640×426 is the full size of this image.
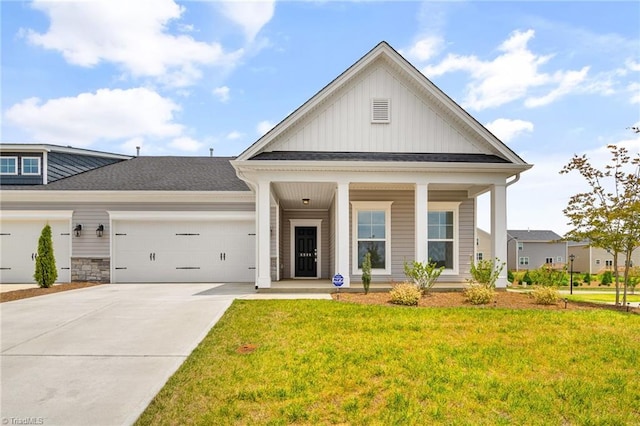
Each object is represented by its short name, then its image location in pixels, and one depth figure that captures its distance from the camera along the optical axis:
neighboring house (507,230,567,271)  46.44
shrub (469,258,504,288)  10.57
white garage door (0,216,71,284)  14.35
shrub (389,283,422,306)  8.95
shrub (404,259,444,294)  10.31
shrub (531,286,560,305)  9.32
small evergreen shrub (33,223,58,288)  12.02
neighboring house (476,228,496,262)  40.73
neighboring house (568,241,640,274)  45.39
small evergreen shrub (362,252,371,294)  10.40
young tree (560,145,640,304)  10.15
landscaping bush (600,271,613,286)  30.41
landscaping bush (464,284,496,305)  9.18
